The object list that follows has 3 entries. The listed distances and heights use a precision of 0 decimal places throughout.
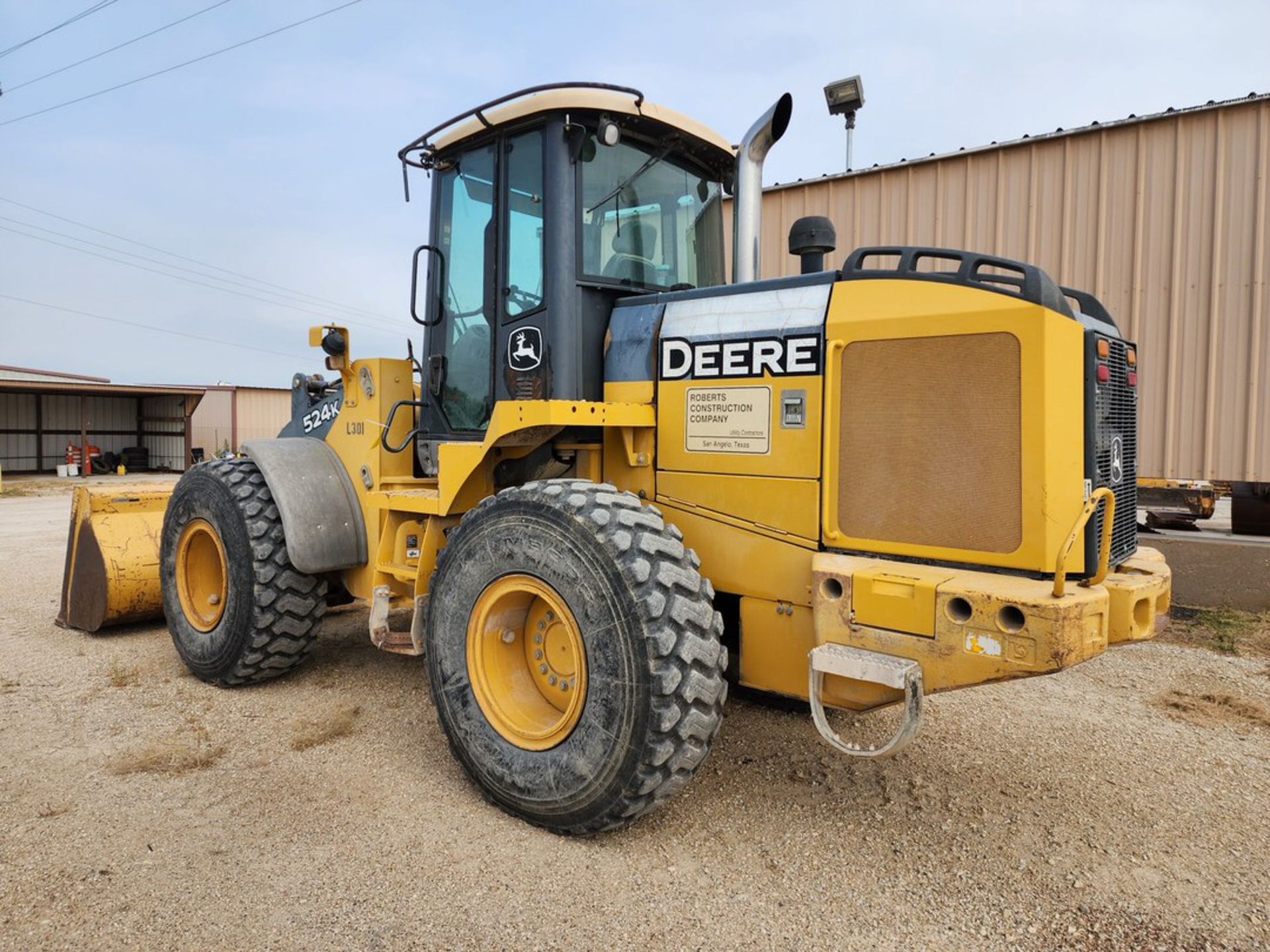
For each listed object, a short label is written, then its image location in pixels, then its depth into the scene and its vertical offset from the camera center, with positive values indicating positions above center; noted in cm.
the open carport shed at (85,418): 2809 +80
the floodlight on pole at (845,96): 744 +314
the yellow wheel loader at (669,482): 273 -15
